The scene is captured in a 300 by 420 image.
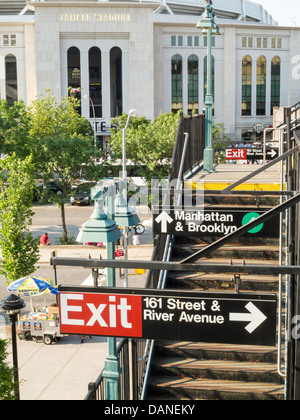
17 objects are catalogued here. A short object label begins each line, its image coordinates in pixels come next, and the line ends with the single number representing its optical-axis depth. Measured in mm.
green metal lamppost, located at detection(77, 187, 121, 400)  6613
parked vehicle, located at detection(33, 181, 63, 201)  32662
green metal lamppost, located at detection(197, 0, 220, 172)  13852
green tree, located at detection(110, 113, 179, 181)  36125
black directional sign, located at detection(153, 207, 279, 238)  6254
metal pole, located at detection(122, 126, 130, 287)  18234
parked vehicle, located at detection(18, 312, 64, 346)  18797
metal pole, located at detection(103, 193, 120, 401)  7044
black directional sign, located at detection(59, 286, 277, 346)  4777
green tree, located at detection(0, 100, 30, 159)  38125
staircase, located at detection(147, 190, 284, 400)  7391
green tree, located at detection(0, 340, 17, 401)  7215
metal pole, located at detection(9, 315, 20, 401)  11547
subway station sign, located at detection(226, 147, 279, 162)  14320
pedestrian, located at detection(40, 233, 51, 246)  32750
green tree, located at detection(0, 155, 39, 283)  20219
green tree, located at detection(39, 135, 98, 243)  33844
